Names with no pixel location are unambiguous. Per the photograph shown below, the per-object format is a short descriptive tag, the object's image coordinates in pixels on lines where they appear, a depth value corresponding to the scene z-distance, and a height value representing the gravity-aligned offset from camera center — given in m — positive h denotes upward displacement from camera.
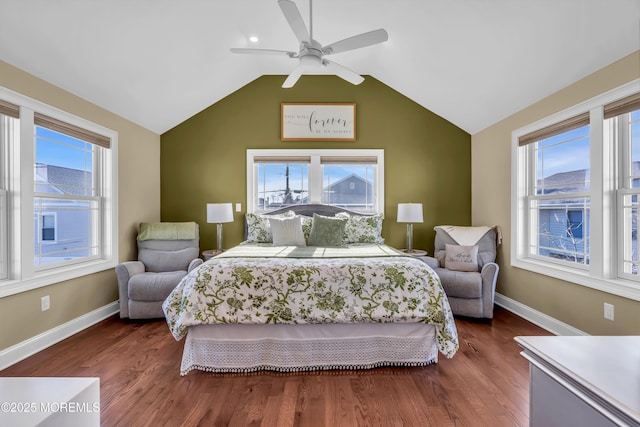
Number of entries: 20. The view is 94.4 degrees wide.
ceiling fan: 2.16 +1.37
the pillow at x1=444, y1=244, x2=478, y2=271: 3.45 -0.56
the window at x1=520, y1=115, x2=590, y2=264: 2.79 +0.23
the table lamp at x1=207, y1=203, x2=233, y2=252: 3.84 -0.01
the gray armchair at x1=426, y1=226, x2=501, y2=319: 3.16 -0.82
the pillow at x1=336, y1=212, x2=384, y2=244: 3.76 -0.24
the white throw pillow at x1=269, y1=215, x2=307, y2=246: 3.48 -0.24
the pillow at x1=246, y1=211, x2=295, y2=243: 3.76 -0.21
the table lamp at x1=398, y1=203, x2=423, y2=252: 3.94 -0.02
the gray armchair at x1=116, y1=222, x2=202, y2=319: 3.09 -0.63
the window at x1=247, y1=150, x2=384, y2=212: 4.46 +0.40
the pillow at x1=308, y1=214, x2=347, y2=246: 3.53 -0.25
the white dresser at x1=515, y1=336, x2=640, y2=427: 0.63 -0.39
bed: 2.13 -0.75
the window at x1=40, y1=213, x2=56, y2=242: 2.73 -0.13
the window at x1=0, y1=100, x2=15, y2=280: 2.37 +0.30
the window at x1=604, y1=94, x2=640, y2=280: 2.33 +0.26
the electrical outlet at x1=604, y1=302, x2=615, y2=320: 2.35 -0.81
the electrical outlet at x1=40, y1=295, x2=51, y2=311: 2.57 -0.79
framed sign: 4.39 +1.33
